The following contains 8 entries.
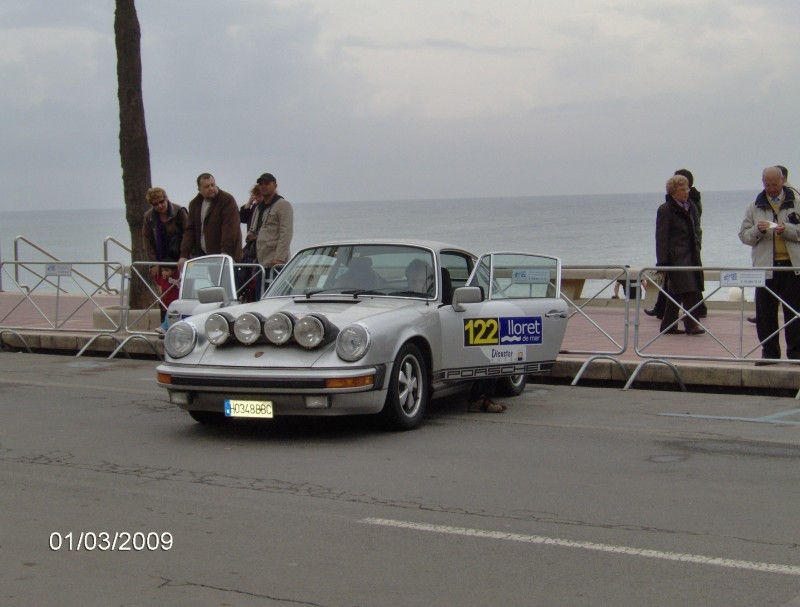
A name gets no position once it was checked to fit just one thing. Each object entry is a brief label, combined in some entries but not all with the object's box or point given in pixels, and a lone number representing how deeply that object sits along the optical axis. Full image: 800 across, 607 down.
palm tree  18.25
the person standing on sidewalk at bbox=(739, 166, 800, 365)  11.91
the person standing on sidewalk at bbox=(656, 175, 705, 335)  14.57
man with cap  14.38
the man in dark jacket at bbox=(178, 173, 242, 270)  14.30
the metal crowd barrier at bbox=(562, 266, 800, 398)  11.94
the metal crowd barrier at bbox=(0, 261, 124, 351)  16.09
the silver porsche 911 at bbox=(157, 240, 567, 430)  8.67
